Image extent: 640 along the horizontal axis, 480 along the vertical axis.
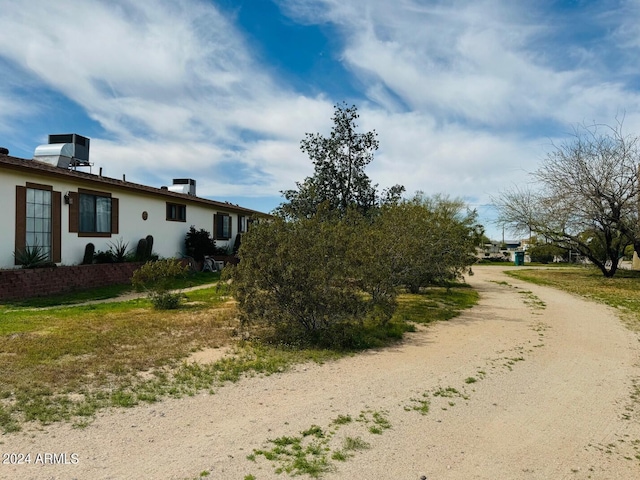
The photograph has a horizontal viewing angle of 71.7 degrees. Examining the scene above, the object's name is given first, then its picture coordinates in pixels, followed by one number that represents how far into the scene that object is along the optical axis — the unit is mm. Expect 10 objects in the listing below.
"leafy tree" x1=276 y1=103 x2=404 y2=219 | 15844
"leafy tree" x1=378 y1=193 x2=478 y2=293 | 9445
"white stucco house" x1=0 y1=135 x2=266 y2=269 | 11352
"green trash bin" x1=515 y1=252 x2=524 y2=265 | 37031
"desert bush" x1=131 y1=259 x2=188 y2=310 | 10008
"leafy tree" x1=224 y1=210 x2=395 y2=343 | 6922
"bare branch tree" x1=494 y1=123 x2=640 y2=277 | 19812
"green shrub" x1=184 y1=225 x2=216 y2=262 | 19469
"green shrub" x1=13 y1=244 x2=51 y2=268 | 11297
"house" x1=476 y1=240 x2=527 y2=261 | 44256
